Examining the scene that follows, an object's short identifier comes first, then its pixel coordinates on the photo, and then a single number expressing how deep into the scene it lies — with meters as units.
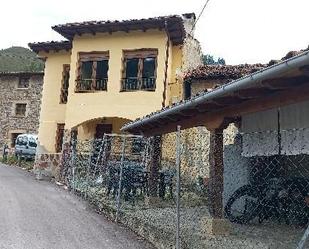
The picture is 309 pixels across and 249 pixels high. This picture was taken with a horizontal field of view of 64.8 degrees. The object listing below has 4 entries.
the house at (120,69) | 10.04
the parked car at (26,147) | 14.09
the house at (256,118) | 2.65
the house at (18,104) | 17.34
